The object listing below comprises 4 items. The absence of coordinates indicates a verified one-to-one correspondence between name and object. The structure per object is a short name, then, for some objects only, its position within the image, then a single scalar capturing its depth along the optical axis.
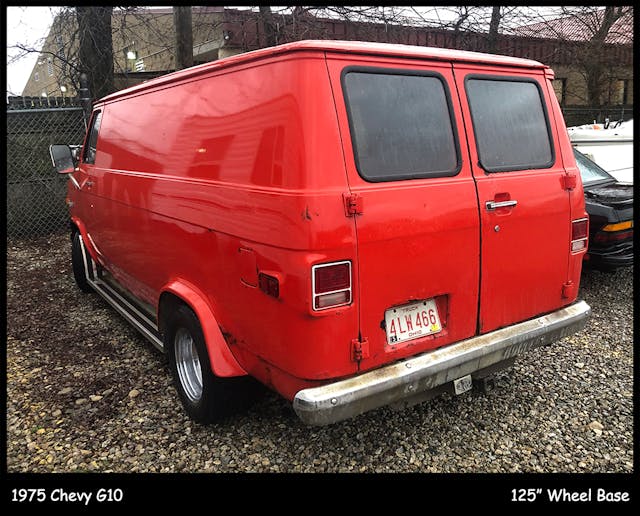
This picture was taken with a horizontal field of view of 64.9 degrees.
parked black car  5.12
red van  2.36
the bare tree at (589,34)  14.12
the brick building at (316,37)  9.42
